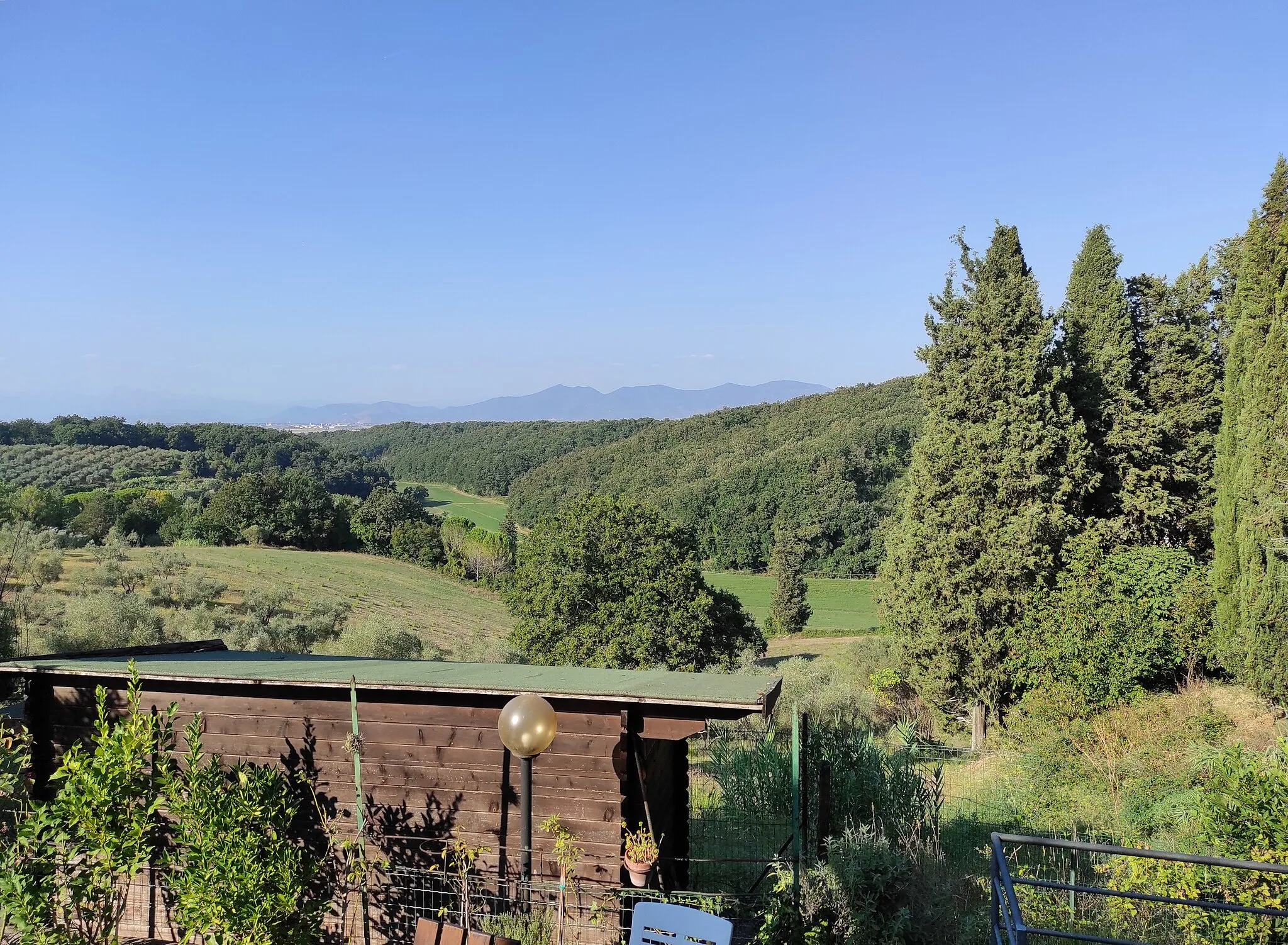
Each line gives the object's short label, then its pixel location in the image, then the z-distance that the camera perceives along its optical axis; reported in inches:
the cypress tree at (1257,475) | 503.8
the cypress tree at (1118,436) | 687.1
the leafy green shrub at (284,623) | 881.5
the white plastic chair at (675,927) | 167.0
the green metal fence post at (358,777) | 227.9
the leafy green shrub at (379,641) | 843.4
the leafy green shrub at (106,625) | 722.2
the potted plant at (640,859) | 226.8
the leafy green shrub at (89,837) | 156.9
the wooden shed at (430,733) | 234.7
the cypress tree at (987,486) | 632.4
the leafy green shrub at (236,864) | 164.1
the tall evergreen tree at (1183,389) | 709.3
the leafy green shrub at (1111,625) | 573.6
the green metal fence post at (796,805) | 219.6
